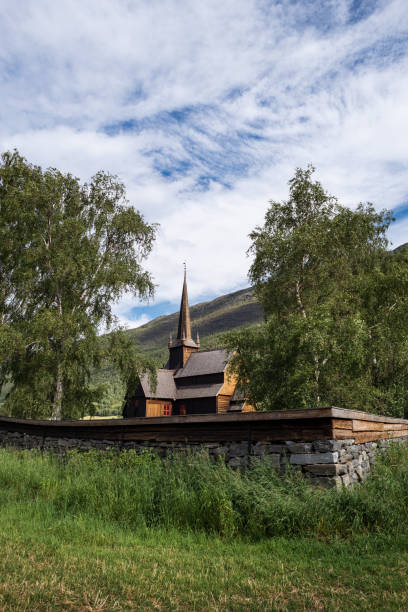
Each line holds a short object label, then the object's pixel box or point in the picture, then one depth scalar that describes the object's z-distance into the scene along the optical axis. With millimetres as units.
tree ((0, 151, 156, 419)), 20141
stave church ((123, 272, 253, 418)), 46219
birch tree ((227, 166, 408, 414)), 18656
